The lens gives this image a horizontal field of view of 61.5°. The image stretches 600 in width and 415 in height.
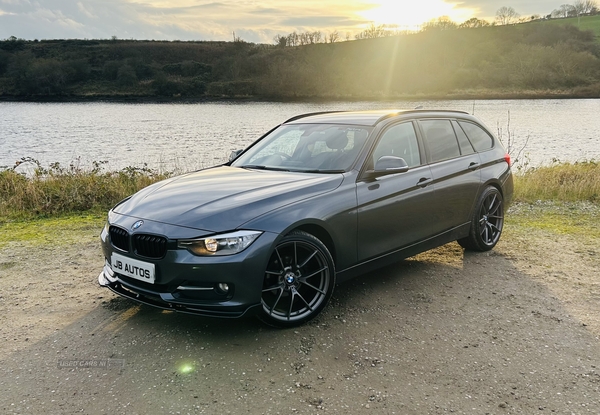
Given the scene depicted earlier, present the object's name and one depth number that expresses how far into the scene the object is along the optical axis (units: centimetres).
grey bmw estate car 359
